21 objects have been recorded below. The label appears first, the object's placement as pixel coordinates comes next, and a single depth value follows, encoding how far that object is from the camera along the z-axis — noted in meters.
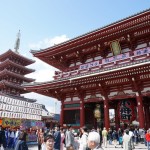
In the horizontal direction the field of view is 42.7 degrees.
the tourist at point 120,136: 13.59
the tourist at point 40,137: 10.21
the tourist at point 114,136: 14.65
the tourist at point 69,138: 7.69
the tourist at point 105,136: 13.54
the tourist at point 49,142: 3.53
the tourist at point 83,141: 7.01
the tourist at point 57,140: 8.69
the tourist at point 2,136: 10.50
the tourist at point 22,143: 6.03
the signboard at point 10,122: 19.17
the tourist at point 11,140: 14.73
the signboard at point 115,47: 15.91
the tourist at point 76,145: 8.09
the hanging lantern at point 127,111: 15.95
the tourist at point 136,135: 13.84
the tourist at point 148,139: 10.69
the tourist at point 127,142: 8.10
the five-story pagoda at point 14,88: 36.68
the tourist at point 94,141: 3.05
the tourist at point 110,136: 14.63
